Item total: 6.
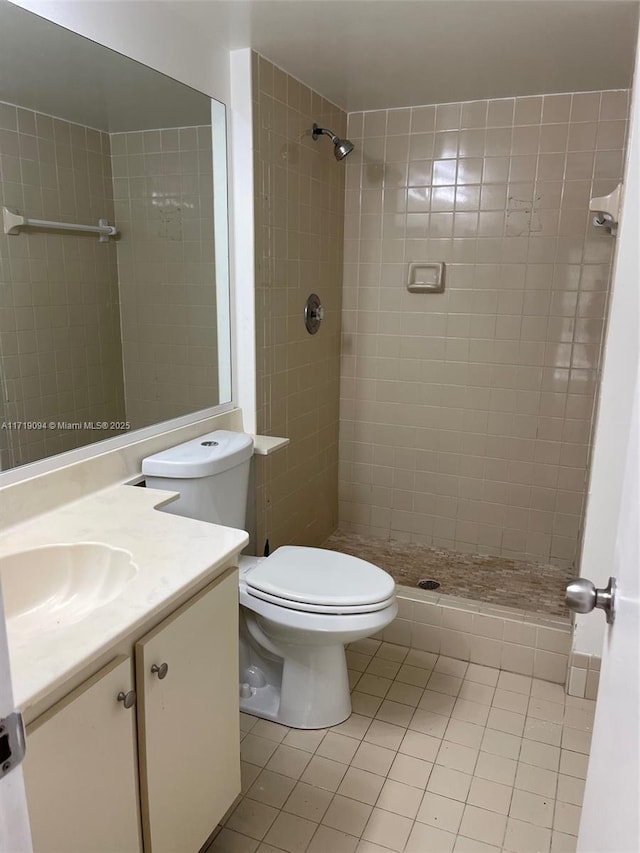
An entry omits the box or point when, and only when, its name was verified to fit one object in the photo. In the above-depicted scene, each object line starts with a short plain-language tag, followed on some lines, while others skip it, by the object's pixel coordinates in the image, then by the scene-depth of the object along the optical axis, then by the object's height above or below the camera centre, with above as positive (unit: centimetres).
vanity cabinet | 92 -77
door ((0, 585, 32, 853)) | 51 -42
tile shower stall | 232 -26
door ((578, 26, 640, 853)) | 65 -49
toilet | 172 -86
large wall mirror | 160 +11
